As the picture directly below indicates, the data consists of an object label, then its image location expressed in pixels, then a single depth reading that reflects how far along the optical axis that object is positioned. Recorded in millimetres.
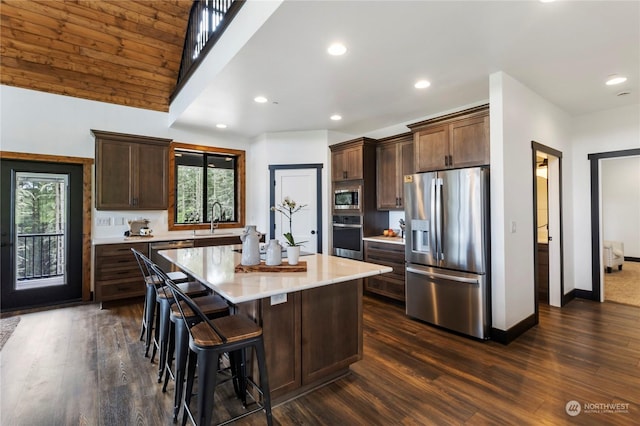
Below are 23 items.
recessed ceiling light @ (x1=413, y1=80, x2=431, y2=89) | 3289
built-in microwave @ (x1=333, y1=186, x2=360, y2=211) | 4844
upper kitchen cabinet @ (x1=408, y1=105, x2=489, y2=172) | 3264
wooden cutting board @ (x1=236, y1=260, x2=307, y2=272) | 2256
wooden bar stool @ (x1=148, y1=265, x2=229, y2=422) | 1926
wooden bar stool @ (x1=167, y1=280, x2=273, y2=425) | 1620
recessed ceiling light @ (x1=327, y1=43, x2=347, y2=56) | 2539
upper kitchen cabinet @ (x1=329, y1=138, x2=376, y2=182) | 4785
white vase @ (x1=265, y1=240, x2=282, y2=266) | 2383
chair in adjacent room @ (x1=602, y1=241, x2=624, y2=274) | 6031
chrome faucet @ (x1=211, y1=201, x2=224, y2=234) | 5594
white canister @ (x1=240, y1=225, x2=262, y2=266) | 2438
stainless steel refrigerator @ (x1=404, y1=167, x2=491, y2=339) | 3098
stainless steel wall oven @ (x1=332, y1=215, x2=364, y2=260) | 4781
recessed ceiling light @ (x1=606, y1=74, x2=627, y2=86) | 3182
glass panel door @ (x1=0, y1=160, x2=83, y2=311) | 4027
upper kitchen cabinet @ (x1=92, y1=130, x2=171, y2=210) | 4387
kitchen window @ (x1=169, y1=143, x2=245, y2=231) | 5324
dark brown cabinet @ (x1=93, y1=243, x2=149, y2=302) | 4133
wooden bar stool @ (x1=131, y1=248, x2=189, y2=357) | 2744
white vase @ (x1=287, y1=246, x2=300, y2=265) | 2408
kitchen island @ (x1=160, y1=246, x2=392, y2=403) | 1964
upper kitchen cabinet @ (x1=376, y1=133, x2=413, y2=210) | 4488
